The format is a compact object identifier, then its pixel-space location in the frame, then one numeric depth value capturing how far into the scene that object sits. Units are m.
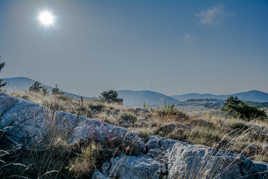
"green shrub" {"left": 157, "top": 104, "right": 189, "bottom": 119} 7.23
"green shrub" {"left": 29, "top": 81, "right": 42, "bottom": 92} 18.62
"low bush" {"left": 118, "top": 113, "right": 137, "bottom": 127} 5.21
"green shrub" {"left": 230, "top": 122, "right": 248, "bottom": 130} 6.71
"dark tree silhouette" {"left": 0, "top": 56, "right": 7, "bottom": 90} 17.62
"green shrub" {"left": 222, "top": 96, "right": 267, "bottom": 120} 12.30
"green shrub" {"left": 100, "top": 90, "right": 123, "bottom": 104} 28.64
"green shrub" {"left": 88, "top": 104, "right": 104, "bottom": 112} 7.53
